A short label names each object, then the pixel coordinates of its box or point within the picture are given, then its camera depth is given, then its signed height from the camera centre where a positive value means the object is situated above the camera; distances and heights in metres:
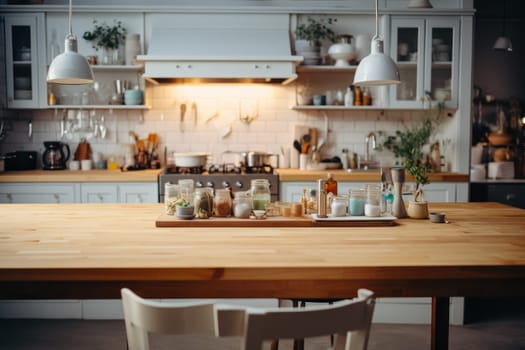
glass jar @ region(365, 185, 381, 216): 2.92 -0.24
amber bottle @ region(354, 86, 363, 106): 5.50 +0.52
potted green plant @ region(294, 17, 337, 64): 5.43 +1.08
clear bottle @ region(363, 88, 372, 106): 5.48 +0.51
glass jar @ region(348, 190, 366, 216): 2.97 -0.25
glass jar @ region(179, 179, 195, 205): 2.99 -0.19
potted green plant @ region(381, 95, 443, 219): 5.48 +0.13
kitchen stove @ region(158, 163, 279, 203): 4.92 -0.21
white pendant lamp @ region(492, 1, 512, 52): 5.98 +1.13
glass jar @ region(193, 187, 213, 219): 2.93 -0.25
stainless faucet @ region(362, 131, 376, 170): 5.73 +0.09
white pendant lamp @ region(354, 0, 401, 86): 3.02 +0.45
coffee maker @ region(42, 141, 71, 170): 5.49 -0.03
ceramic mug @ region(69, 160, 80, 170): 5.55 -0.11
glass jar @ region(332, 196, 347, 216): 2.94 -0.26
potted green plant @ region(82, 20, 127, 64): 5.35 +1.05
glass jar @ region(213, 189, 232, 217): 2.97 -0.26
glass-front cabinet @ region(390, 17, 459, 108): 5.32 +0.88
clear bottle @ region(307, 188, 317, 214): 3.14 -0.25
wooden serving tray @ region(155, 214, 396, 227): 2.79 -0.33
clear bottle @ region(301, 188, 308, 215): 3.09 -0.26
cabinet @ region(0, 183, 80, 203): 4.98 -0.33
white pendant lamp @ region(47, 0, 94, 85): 3.04 +0.45
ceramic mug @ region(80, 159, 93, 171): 5.55 -0.11
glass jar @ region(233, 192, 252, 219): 2.93 -0.26
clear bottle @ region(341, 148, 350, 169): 5.61 -0.05
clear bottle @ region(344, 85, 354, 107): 5.50 +0.52
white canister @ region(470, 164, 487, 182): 5.61 -0.19
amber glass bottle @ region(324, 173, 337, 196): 3.18 -0.17
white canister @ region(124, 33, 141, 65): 5.38 +0.98
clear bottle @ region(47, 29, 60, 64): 5.31 +0.96
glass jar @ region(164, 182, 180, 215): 3.01 -0.23
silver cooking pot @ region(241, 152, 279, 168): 5.23 -0.05
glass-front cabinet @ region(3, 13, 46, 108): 5.27 +0.86
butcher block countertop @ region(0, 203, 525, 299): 1.99 -0.38
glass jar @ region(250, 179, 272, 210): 3.03 -0.21
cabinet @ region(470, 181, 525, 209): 5.33 -0.35
